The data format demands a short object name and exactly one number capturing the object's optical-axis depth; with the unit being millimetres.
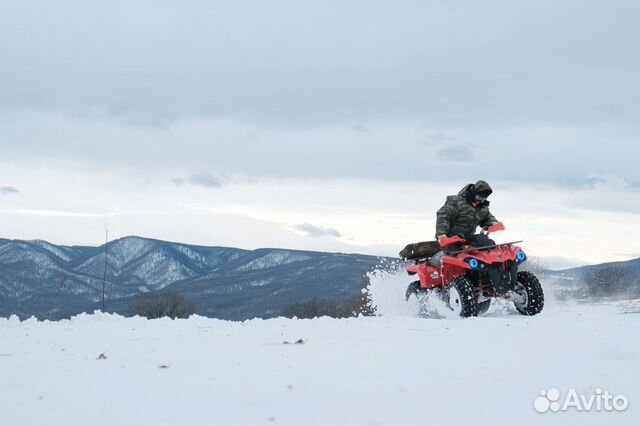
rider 13070
